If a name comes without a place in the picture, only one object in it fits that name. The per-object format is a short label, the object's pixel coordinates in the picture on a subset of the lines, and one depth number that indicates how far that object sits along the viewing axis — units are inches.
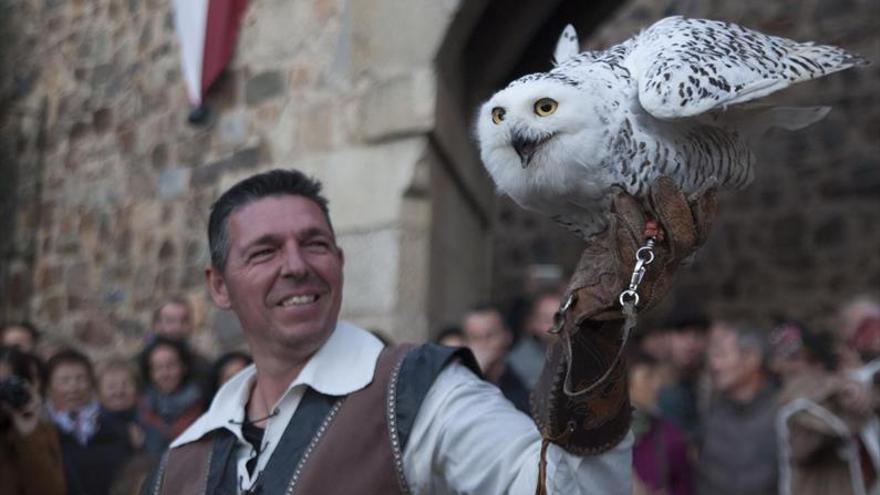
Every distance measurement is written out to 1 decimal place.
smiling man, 64.2
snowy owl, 62.6
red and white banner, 194.5
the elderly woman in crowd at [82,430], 153.1
